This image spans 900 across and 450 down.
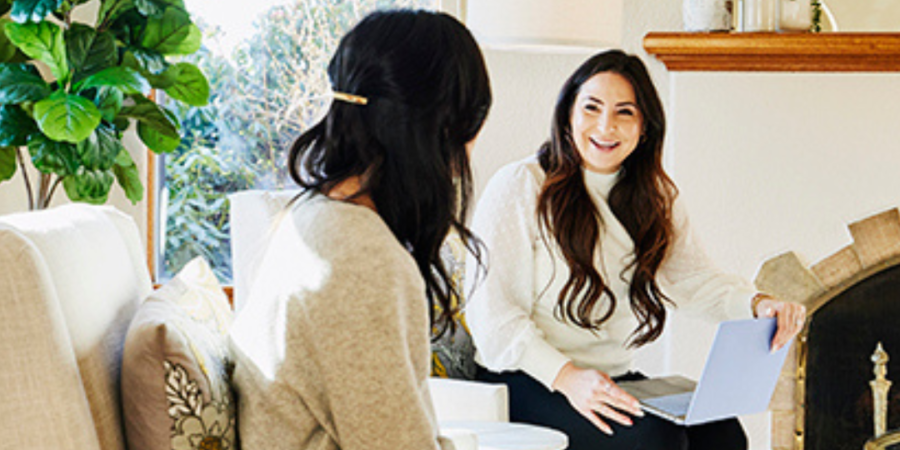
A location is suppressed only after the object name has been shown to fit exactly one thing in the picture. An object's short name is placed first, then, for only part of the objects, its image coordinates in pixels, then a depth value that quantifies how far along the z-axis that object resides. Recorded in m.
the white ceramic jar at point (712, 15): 2.97
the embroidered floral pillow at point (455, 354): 2.39
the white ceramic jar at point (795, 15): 2.93
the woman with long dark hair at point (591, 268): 2.09
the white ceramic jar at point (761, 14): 2.95
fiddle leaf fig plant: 2.78
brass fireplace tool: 2.94
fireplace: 2.99
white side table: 1.76
